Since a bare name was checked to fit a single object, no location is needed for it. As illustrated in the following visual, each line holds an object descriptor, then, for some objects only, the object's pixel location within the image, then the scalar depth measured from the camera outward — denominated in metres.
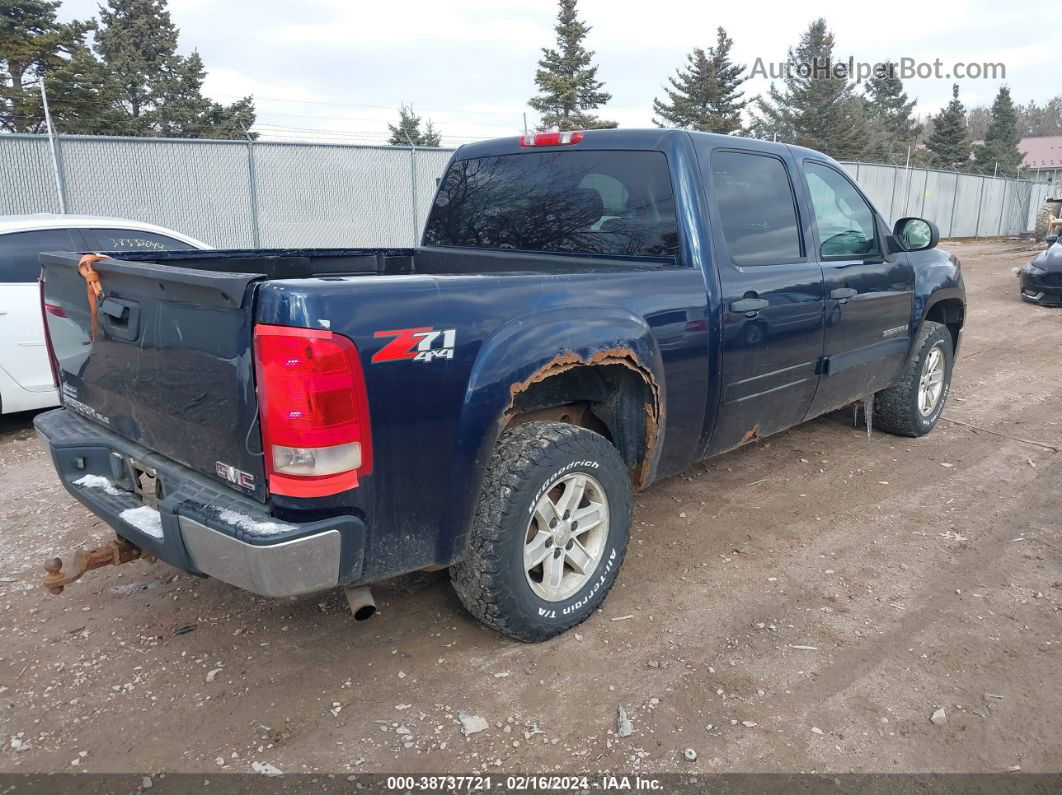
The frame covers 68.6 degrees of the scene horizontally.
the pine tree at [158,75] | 30.31
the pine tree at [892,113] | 54.59
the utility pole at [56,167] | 11.68
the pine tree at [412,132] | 47.84
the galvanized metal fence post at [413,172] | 15.56
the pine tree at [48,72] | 24.14
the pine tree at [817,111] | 43.59
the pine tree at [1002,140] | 54.31
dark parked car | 12.16
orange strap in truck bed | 2.90
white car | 5.56
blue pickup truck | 2.30
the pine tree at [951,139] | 50.16
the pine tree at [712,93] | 39.03
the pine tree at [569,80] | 34.22
